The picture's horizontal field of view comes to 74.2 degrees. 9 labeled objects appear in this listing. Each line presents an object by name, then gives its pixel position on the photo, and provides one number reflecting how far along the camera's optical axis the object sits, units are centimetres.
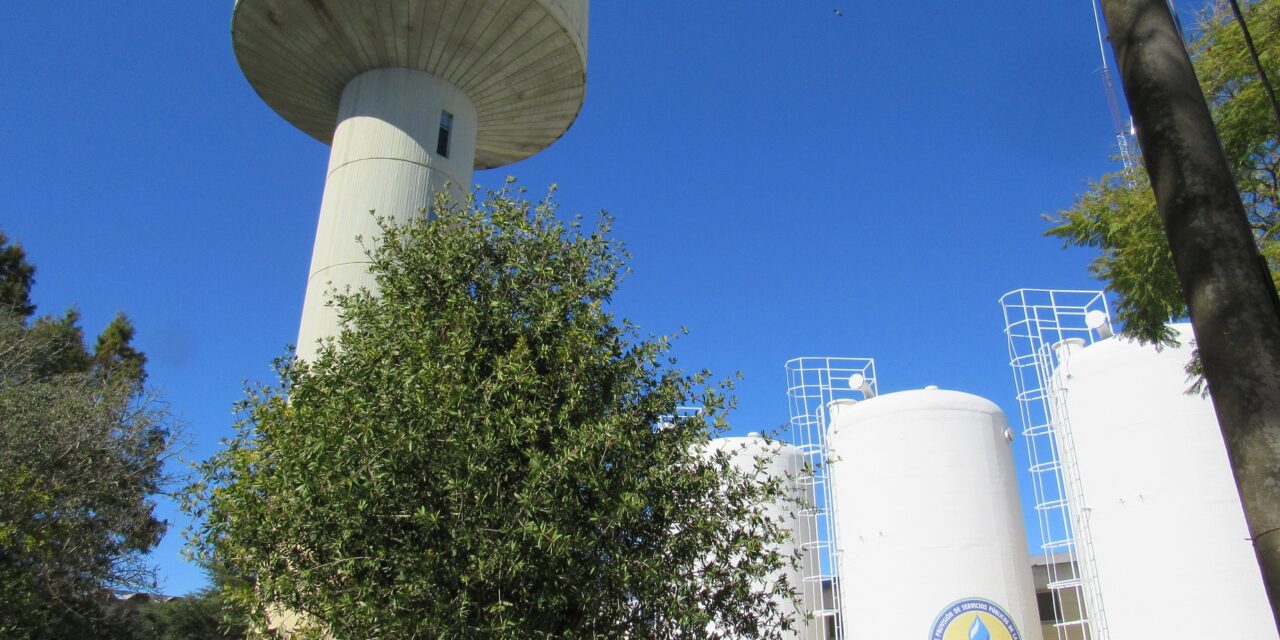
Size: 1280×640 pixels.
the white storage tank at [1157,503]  1518
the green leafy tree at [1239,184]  974
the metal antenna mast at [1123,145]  1230
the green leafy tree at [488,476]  722
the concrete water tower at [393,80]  1681
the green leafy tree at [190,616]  2828
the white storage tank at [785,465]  2462
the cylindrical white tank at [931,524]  1920
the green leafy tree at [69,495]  1455
